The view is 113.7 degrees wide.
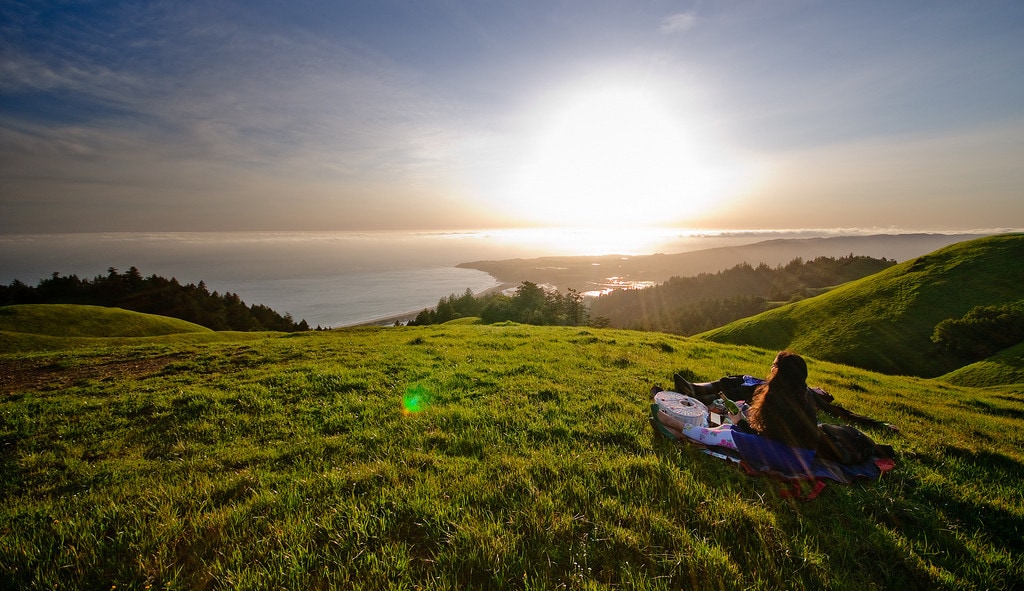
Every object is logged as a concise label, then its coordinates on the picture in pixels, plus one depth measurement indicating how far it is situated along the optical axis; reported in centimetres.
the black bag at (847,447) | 555
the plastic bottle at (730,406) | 712
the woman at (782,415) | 574
